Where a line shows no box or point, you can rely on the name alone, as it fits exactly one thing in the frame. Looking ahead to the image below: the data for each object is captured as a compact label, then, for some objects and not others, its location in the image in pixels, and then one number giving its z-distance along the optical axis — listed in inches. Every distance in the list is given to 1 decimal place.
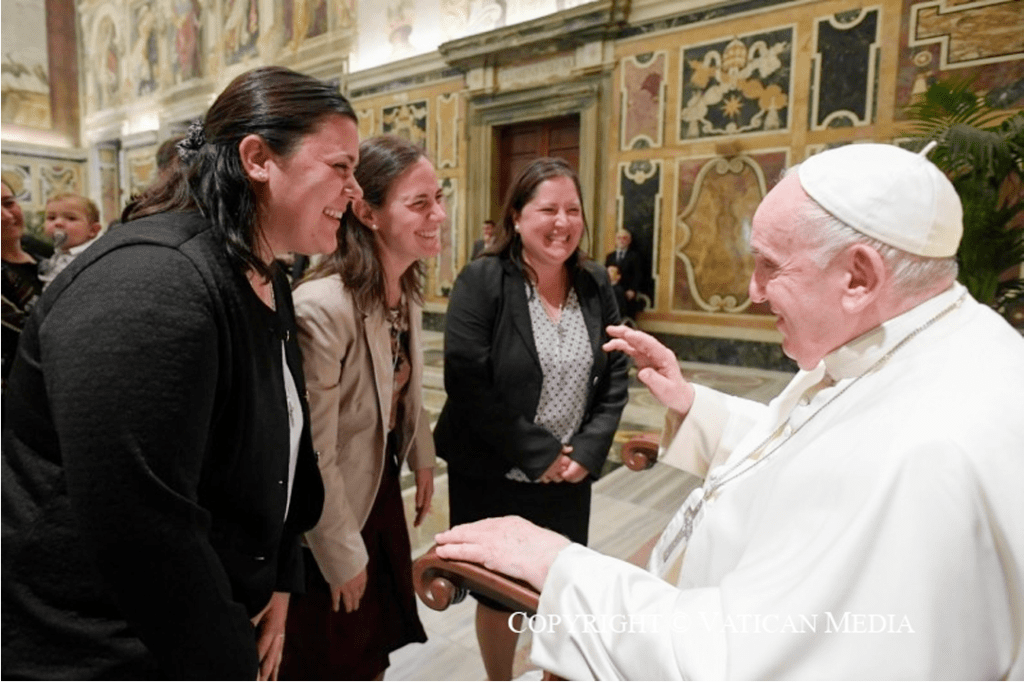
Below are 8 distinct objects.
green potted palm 149.6
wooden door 364.5
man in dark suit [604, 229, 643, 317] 324.2
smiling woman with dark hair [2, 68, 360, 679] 35.6
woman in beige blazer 63.0
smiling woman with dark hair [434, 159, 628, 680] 83.1
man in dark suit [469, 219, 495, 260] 341.4
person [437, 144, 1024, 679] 34.5
